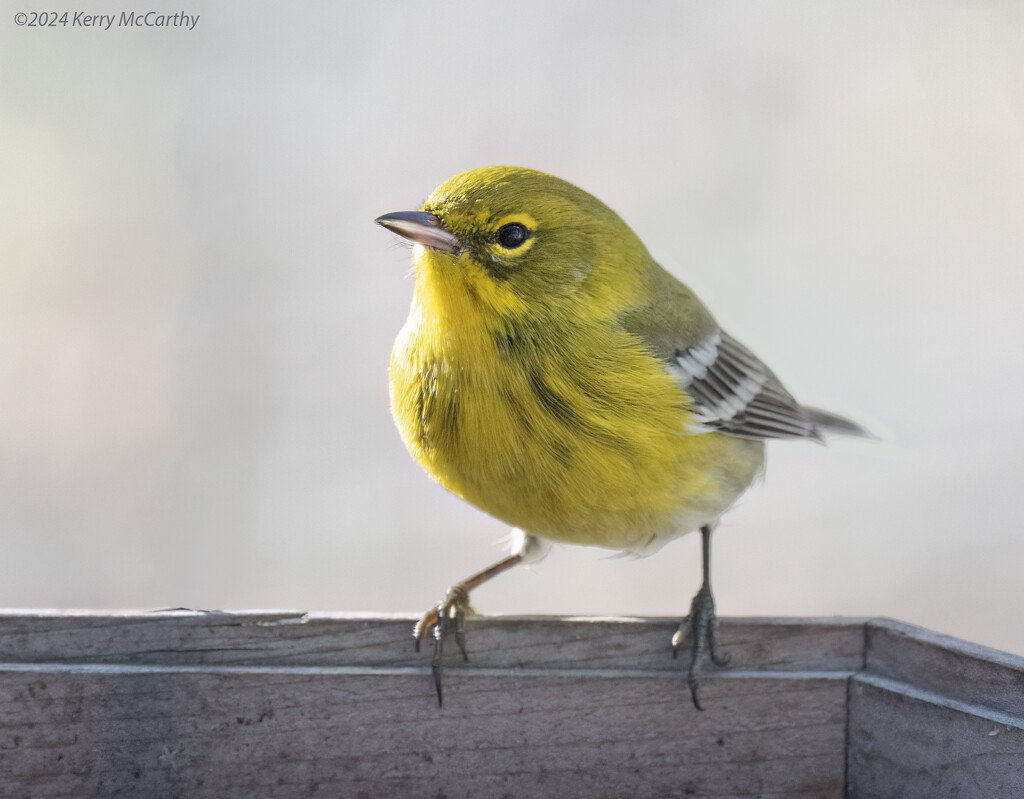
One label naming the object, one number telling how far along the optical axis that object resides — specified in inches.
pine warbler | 199.3
